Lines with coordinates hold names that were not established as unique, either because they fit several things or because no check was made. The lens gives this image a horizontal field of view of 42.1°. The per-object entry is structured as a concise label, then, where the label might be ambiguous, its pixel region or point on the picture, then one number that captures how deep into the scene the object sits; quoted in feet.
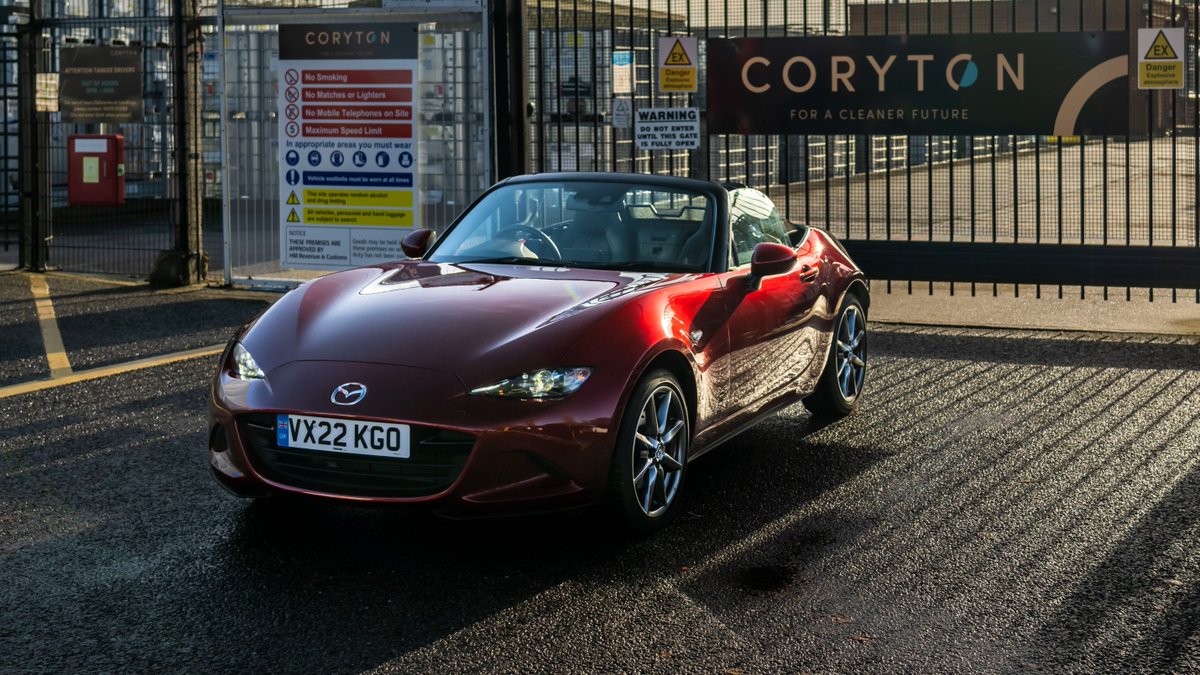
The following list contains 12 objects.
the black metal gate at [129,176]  45.78
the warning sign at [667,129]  39.73
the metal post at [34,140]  48.29
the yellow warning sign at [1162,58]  35.70
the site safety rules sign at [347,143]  42.34
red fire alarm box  47.96
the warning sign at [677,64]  39.86
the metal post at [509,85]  42.45
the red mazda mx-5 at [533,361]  17.02
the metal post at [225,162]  44.21
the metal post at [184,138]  45.65
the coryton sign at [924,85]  37.58
